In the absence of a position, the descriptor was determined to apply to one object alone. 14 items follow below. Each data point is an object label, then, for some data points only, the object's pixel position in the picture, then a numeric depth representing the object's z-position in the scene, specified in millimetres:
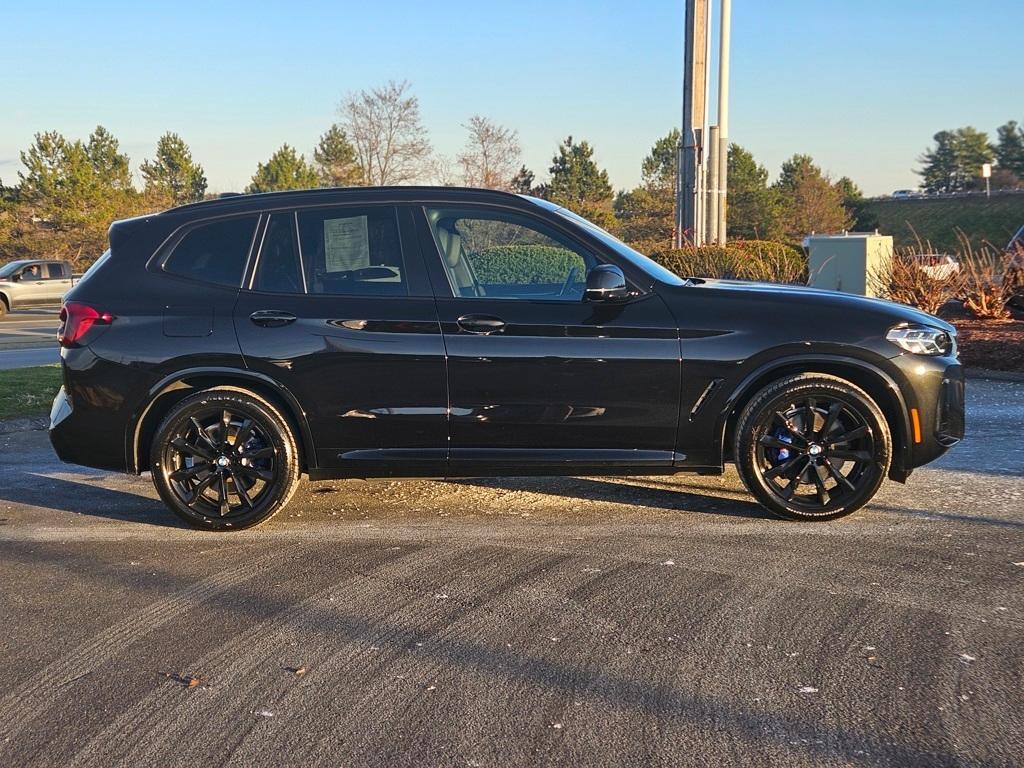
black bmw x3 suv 5613
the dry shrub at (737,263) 16047
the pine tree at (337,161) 46812
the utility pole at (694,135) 17406
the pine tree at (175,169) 69750
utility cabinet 15547
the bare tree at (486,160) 41938
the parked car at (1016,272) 14391
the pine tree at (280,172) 66000
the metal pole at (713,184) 18734
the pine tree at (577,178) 58969
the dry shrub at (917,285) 14211
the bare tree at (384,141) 43219
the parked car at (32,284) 32125
